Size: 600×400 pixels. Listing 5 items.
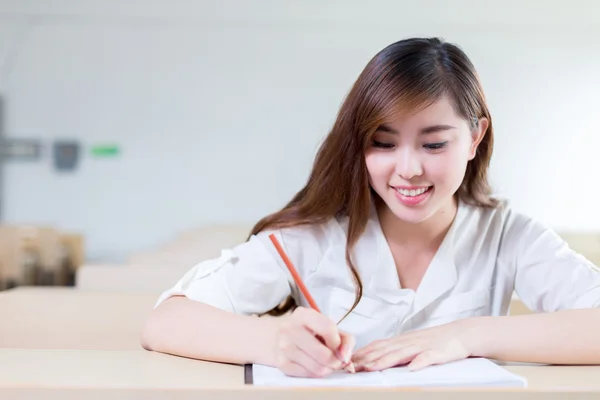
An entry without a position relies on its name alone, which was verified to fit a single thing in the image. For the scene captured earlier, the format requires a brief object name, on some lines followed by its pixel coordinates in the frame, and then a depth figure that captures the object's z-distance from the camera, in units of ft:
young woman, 3.51
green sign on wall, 14.42
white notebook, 2.69
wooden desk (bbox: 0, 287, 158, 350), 4.65
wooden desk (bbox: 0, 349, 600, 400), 2.44
